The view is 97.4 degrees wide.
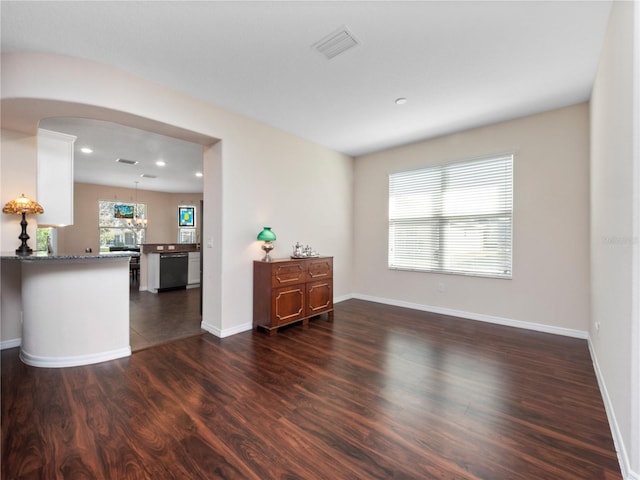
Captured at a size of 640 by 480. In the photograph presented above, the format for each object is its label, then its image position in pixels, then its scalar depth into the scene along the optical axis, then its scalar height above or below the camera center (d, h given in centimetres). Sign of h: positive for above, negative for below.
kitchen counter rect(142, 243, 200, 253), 642 -20
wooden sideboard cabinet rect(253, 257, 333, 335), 362 -72
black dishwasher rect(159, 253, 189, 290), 625 -70
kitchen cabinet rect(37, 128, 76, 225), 330 +76
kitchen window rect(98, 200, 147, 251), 835 +48
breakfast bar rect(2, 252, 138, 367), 262 -68
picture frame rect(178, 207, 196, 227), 963 +80
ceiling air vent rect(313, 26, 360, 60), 223 +163
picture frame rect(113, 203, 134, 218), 854 +90
